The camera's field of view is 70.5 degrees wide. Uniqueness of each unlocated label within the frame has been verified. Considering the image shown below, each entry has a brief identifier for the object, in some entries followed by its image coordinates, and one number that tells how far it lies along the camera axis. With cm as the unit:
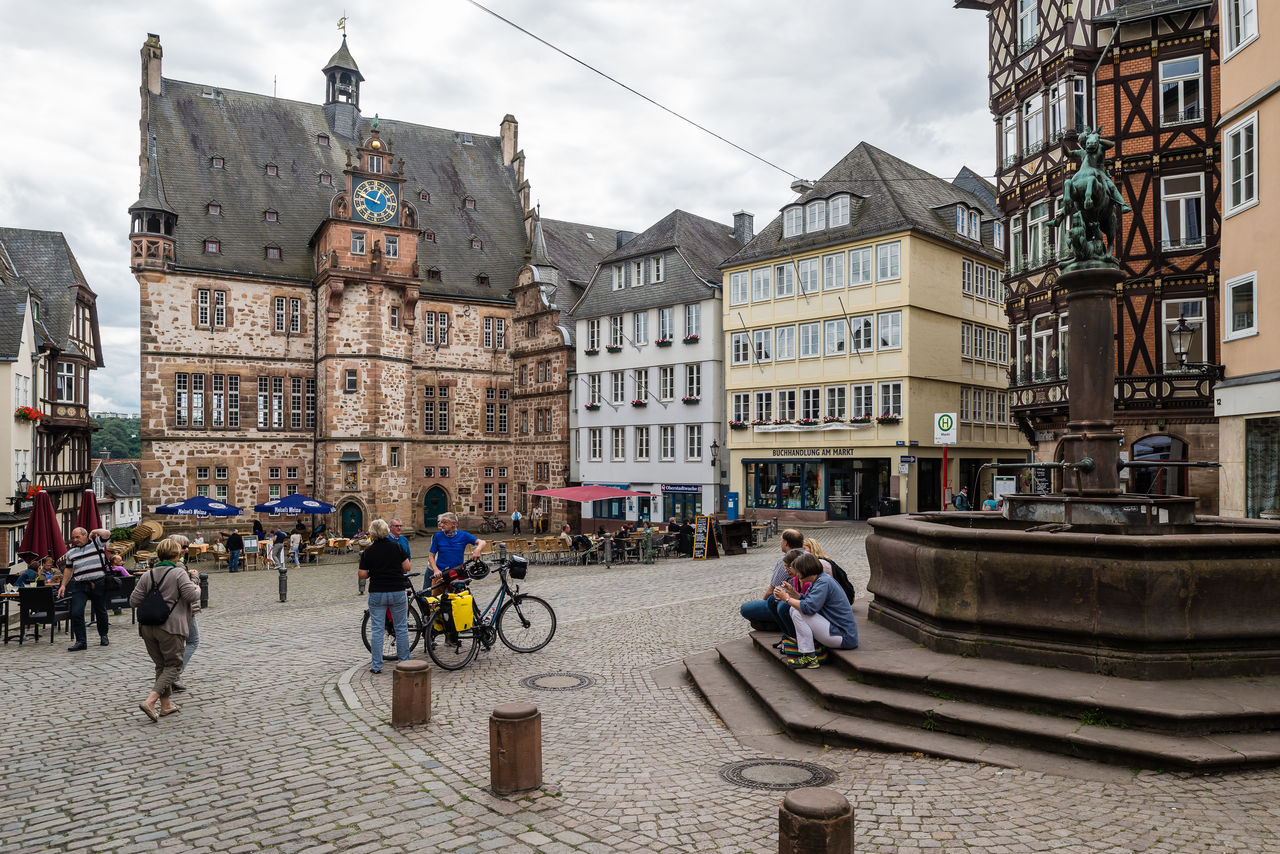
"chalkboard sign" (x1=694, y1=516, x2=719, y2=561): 2583
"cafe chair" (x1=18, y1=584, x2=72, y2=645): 1348
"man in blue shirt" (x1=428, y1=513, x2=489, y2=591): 1101
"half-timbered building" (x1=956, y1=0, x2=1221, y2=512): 2338
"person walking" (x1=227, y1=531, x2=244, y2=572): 2936
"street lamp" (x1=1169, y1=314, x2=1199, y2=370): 2046
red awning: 3094
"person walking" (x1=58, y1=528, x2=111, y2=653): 1296
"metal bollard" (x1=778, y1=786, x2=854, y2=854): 445
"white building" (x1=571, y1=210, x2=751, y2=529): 4003
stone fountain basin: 725
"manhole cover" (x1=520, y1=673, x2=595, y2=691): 950
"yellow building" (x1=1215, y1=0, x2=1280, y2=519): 1756
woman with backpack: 855
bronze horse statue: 1019
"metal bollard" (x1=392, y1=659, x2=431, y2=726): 791
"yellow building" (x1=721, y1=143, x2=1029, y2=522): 3394
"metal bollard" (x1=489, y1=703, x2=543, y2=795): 623
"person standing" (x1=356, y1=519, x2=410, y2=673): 1009
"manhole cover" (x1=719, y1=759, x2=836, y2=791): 634
